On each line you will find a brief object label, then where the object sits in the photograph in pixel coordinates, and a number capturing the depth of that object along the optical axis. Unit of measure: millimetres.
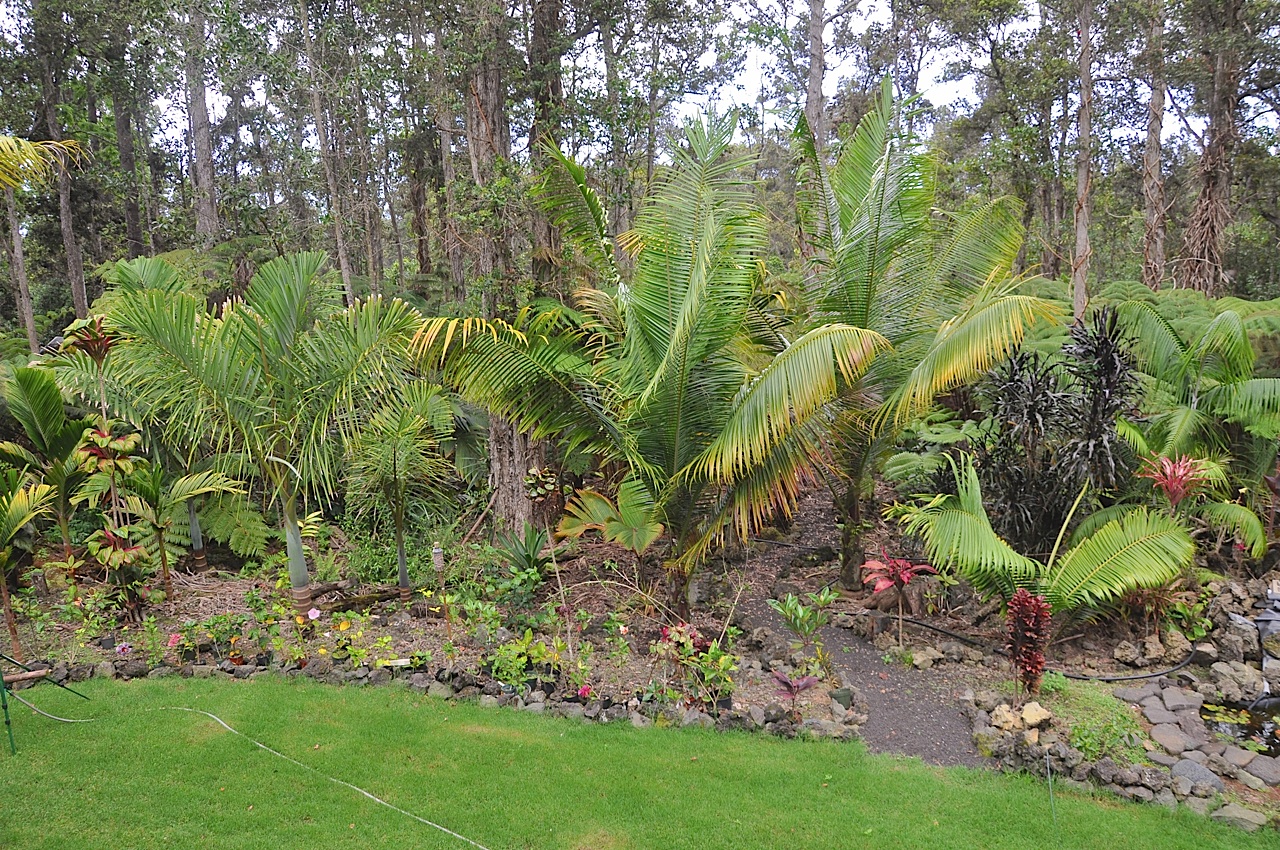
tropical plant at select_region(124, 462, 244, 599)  5799
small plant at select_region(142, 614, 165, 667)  5350
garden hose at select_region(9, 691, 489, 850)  3527
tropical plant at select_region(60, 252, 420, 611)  5250
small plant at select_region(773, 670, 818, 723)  4859
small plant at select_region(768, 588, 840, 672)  5371
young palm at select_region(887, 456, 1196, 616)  5371
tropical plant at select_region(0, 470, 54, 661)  4793
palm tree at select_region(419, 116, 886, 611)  4988
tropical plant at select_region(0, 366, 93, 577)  5398
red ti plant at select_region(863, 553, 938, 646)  5707
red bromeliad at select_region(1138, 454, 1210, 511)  6012
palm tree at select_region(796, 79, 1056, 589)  6117
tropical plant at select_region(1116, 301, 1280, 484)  6977
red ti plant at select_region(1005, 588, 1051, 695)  4953
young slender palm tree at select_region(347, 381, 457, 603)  5820
